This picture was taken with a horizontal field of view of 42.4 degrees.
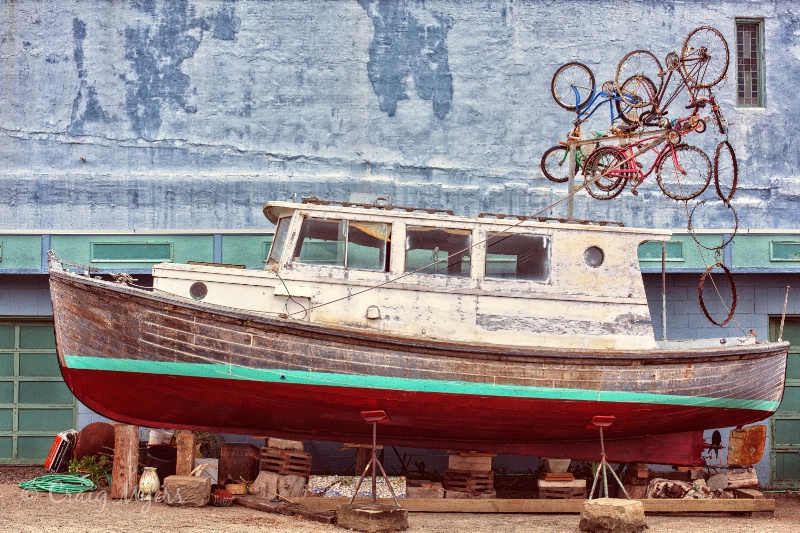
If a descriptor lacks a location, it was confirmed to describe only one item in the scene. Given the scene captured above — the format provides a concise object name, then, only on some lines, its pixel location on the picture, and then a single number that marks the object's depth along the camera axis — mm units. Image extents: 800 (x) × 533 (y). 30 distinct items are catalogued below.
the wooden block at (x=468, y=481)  11945
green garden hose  11766
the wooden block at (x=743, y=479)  12492
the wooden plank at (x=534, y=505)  11211
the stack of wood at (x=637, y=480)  12352
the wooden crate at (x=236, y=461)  12031
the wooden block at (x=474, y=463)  12008
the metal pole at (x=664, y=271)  12509
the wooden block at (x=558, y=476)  12180
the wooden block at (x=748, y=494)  12109
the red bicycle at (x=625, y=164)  12383
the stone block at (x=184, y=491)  10898
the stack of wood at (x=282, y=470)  11562
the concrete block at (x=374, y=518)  9820
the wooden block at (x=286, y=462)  11625
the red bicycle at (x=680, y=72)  12469
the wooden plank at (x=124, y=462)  11391
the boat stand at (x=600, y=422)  11656
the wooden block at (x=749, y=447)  12570
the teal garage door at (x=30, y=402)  13750
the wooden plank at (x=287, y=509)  10398
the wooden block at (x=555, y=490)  12117
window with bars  14766
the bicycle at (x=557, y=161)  13156
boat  10969
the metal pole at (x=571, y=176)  12664
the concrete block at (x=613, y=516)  9977
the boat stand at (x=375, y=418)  11111
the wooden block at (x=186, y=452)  11555
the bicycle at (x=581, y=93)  12820
